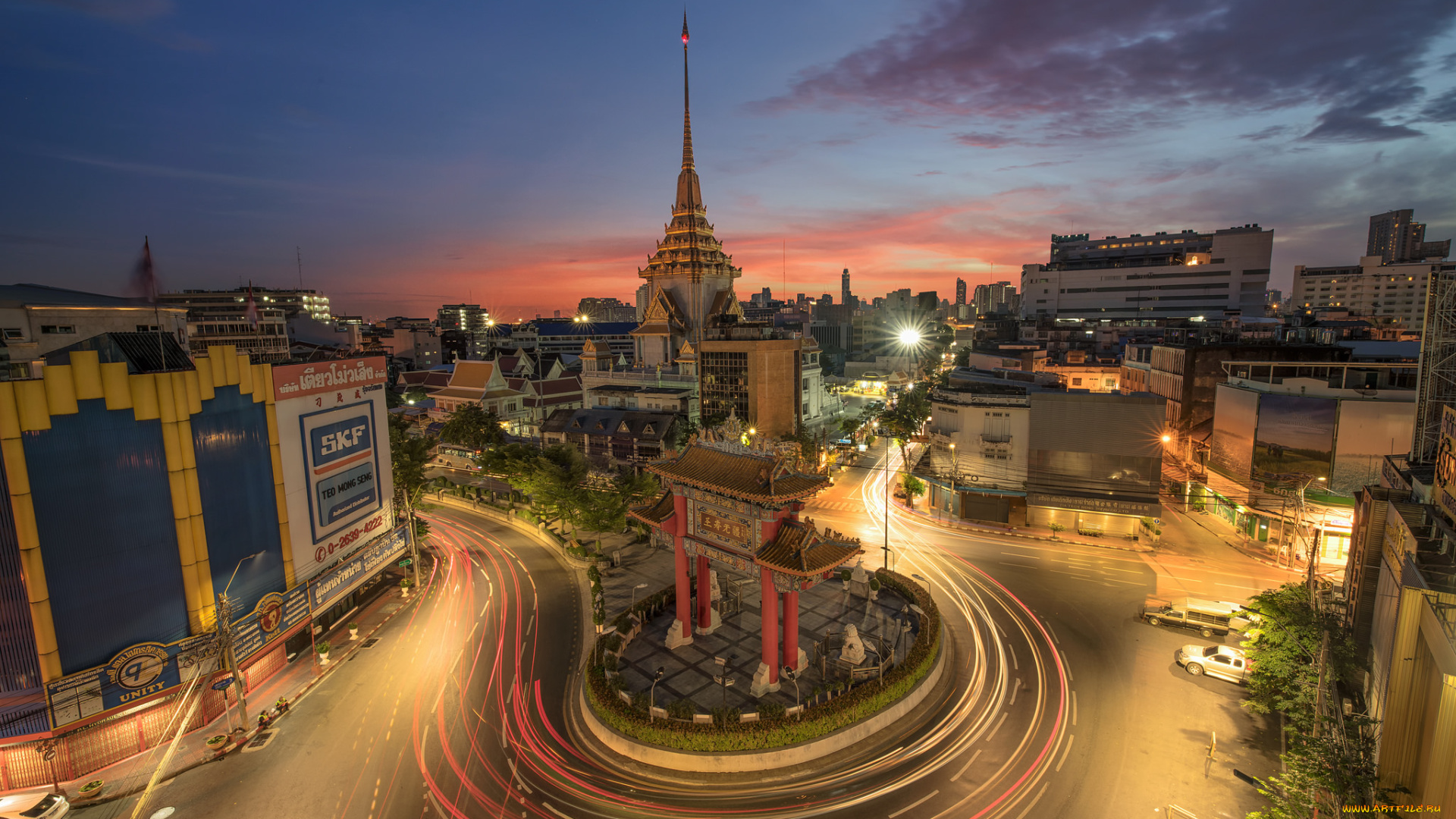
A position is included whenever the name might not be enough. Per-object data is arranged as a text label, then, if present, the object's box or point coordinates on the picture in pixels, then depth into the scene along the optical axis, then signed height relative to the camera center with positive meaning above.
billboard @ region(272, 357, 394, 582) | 28.94 -6.22
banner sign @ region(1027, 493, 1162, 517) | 43.44 -13.32
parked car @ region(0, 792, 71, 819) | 19.66 -15.40
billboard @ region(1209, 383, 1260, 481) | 42.28 -7.97
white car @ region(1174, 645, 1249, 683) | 27.02 -15.36
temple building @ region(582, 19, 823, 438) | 68.62 -1.71
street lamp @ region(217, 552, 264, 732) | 23.98 -11.65
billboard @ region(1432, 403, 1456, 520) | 20.42 -5.22
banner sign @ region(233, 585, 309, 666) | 25.19 -12.39
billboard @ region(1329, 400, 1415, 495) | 37.50 -7.47
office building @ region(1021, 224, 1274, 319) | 113.12 +9.52
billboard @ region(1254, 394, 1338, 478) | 39.28 -7.52
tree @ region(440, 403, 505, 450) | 68.81 -10.79
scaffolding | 27.30 -2.22
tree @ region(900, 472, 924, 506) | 54.97 -14.55
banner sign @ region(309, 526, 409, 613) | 29.66 -12.36
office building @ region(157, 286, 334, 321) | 140.75 +9.19
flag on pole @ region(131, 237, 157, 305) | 33.53 +3.50
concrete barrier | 22.75 -16.10
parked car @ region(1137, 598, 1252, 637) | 31.09 -15.29
